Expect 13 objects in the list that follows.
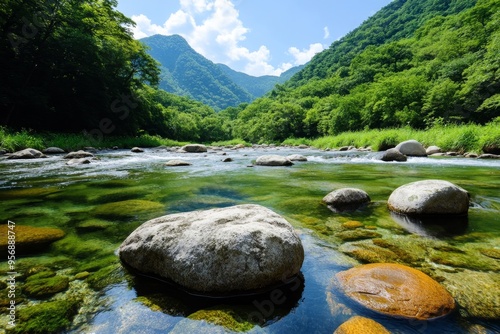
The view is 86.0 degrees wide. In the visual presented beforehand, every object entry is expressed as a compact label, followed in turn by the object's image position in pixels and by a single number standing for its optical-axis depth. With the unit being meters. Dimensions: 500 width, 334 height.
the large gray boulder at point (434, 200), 4.49
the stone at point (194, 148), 24.74
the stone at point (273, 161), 12.83
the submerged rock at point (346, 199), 5.23
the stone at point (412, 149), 16.92
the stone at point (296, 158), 15.68
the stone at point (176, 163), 12.75
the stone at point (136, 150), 22.81
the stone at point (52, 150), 17.62
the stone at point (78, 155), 14.88
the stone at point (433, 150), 17.42
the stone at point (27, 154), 13.80
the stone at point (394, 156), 14.02
